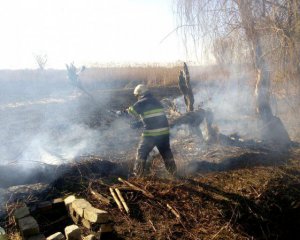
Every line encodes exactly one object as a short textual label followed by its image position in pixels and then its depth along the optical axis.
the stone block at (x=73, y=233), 3.81
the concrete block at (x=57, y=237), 3.68
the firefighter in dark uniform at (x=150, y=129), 6.19
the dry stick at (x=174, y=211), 4.61
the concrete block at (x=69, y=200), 4.86
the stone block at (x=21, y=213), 4.30
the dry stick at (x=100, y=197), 4.96
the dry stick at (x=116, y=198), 4.82
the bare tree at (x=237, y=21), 6.45
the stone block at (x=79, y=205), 4.47
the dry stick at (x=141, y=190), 5.12
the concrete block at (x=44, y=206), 4.76
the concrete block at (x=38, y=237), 3.87
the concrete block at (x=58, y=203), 4.90
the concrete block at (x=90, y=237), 3.91
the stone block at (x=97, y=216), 4.09
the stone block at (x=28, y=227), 3.92
